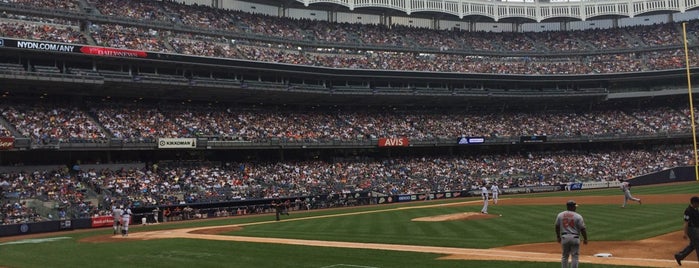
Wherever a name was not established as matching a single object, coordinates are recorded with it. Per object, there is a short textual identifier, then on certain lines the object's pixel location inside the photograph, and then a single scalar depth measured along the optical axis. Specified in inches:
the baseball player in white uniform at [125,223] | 1066.1
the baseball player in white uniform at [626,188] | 1089.9
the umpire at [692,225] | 463.2
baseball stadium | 811.3
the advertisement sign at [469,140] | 2359.7
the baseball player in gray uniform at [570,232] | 420.8
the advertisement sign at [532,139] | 2448.3
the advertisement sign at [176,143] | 1754.4
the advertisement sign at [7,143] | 1460.4
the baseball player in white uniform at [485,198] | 1123.3
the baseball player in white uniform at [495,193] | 1379.2
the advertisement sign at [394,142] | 2246.2
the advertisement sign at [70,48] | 1546.0
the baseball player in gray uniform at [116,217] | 1097.1
